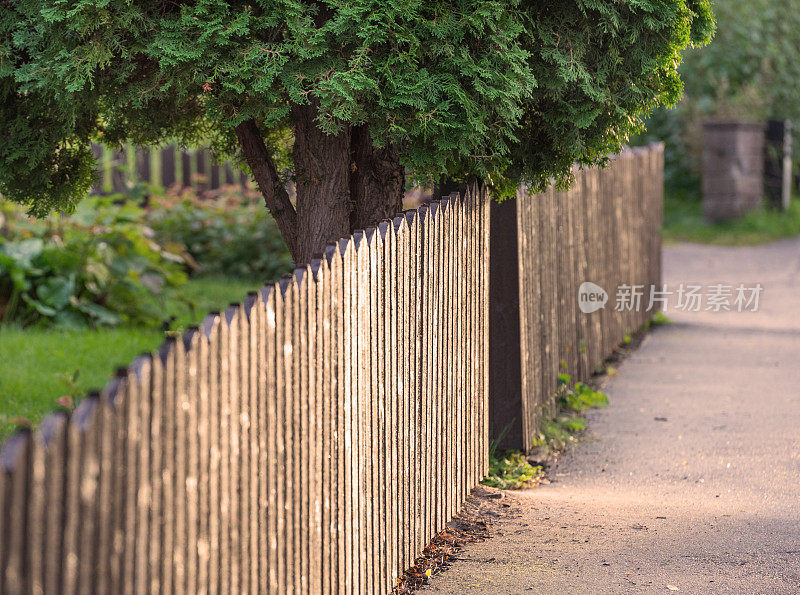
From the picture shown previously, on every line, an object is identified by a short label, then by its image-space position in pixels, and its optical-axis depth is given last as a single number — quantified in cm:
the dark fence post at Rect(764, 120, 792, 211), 3553
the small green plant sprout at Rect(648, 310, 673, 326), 2017
